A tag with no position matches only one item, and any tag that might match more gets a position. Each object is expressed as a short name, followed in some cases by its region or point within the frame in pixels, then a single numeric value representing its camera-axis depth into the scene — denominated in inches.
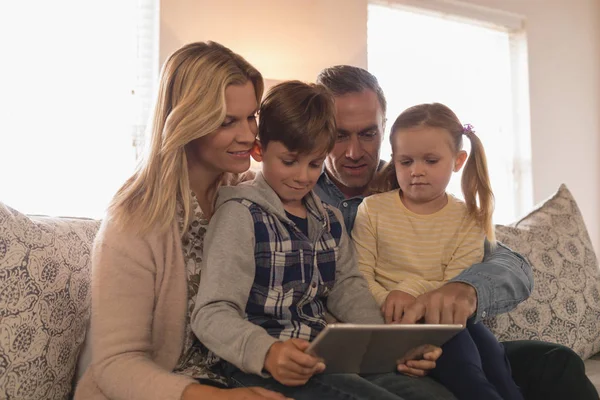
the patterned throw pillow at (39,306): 54.0
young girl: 66.1
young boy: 48.4
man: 59.7
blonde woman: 52.3
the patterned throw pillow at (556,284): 84.0
